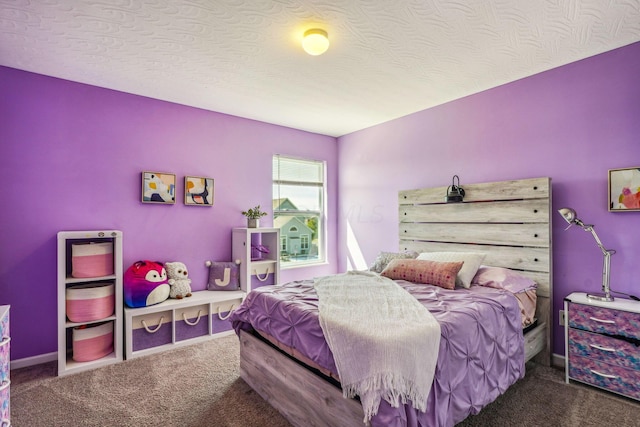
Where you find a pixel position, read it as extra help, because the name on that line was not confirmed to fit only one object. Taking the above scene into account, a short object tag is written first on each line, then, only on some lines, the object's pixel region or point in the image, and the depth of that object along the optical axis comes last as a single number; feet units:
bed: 5.30
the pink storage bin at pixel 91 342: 8.73
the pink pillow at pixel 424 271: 8.59
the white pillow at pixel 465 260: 8.70
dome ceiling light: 6.93
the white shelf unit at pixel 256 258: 11.88
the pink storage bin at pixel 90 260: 8.81
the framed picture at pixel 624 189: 7.55
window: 14.44
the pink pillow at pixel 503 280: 8.27
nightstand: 6.84
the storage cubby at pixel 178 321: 9.51
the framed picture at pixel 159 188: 10.82
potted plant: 12.48
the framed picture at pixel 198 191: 11.71
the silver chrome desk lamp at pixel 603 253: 7.54
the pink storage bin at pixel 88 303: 8.64
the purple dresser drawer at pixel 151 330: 9.55
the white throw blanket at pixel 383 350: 4.52
